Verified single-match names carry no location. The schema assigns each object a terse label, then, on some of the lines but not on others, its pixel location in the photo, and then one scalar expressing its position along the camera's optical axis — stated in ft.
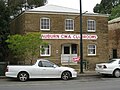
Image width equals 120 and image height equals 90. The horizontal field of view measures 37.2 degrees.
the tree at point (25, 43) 48.99
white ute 40.67
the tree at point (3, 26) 69.02
